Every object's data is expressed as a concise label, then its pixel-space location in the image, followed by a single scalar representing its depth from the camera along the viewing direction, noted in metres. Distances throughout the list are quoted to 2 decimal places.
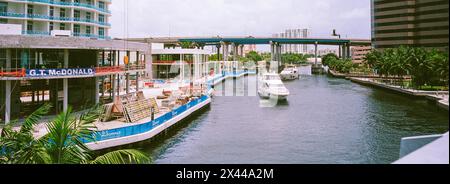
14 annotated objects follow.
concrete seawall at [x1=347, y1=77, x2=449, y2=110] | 46.51
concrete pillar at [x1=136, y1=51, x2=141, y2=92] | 48.48
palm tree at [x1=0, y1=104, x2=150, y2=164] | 7.16
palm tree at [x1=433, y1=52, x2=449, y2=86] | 56.16
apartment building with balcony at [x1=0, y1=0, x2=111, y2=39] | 57.34
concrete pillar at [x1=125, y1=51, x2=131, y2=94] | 45.41
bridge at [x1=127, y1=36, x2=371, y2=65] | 168.91
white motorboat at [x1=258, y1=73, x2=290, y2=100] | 54.66
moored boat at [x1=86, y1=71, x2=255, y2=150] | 23.42
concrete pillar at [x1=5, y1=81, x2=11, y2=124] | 27.83
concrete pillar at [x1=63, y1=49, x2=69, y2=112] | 31.99
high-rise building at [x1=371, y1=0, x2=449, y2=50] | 83.19
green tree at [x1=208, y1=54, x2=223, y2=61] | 179.41
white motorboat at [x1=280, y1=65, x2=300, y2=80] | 114.44
